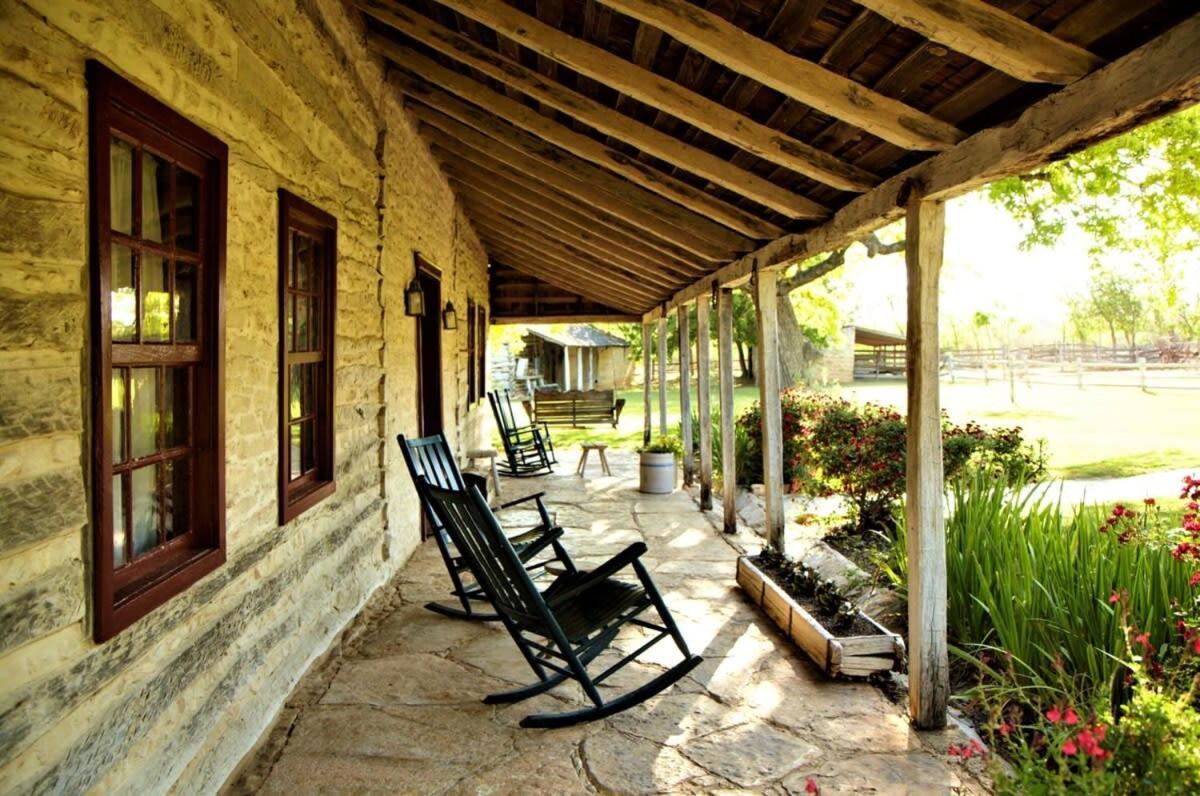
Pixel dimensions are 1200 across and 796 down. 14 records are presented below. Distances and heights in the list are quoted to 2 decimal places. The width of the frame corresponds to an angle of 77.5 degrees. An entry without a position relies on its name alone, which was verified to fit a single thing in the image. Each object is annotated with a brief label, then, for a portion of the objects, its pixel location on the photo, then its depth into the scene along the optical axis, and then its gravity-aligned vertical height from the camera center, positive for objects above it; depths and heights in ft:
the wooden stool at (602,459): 30.17 -2.94
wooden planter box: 10.48 -3.77
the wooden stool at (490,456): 24.84 -2.38
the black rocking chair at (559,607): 9.30 -2.97
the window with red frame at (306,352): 9.88 +0.57
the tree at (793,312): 37.19 +4.37
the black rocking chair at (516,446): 31.30 -2.49
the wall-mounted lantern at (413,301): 17.38 +2.06
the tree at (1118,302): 136.15 +15.04
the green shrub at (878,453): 18.44 -1.74
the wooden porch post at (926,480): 9.18 -1.18
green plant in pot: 26.18 -2.93
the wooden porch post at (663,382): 32.78 +0.24
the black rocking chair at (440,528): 12.32 -2.38
